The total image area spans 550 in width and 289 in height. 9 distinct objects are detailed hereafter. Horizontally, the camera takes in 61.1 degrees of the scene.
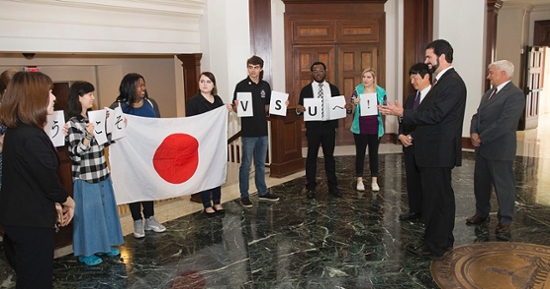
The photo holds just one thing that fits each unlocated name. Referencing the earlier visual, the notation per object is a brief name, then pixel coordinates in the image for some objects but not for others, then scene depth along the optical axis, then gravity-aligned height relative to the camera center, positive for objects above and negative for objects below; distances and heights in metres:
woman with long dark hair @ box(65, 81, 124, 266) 3.55 -0.72
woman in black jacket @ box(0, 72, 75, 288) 2.40 -0.43
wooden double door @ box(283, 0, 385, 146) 8.78 +0.90
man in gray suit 4.06 -0.44
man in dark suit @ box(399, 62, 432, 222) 4.09 -0.53
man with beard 3.47 -0.41
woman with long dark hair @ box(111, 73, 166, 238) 4.11 -0.13
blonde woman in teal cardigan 5.25 -0.44
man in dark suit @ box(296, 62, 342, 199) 5.25 -0.46
